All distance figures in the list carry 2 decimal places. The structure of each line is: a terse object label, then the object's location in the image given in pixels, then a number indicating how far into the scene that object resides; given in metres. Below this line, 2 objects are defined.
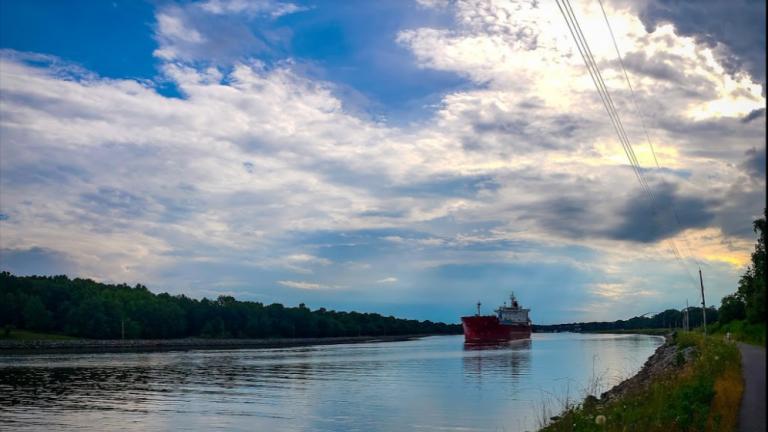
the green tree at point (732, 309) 95.00
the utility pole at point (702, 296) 81.25
